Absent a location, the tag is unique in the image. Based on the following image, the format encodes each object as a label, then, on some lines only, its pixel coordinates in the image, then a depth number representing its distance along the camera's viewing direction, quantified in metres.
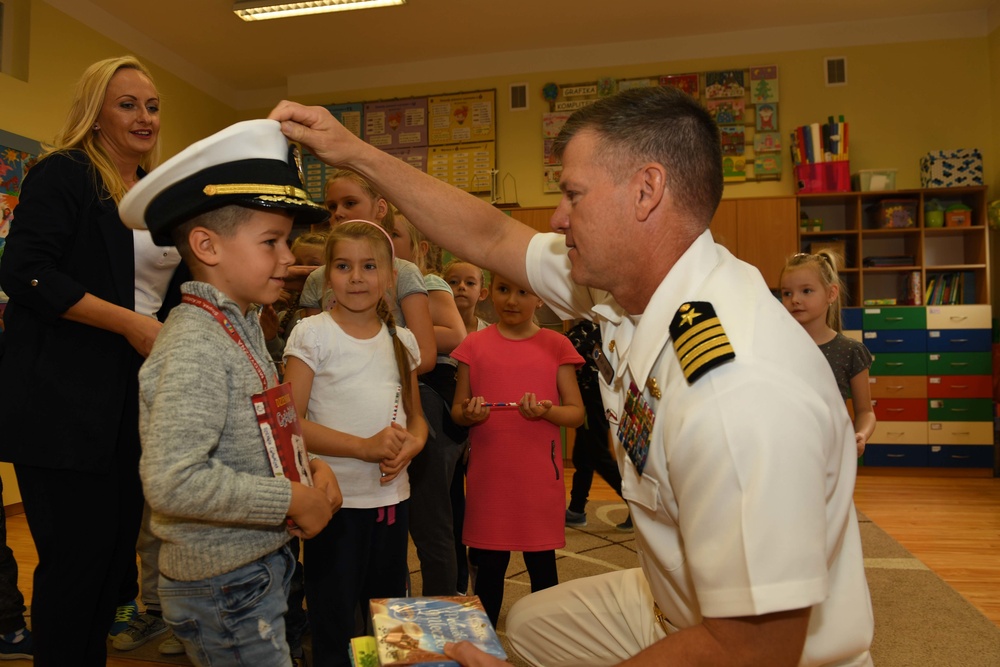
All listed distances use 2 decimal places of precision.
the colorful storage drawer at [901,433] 6.19
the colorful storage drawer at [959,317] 6.09
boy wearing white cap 1.20
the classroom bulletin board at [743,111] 6.84
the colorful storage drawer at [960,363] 6.08
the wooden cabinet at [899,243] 6.34
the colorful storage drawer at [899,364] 6.20
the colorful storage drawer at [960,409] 6.09
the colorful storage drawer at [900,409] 6.19
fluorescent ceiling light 5.79
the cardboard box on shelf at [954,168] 6.23
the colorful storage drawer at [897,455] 6.20
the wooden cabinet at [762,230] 6.51
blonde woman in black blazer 1.68
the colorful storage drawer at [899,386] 6.19
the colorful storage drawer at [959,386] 6.08
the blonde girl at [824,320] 2.98
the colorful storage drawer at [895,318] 6.18
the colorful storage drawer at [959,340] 6.09
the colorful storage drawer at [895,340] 6.20
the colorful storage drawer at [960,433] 6.08
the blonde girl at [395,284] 2.38
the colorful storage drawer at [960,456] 6.10
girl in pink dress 2.46
